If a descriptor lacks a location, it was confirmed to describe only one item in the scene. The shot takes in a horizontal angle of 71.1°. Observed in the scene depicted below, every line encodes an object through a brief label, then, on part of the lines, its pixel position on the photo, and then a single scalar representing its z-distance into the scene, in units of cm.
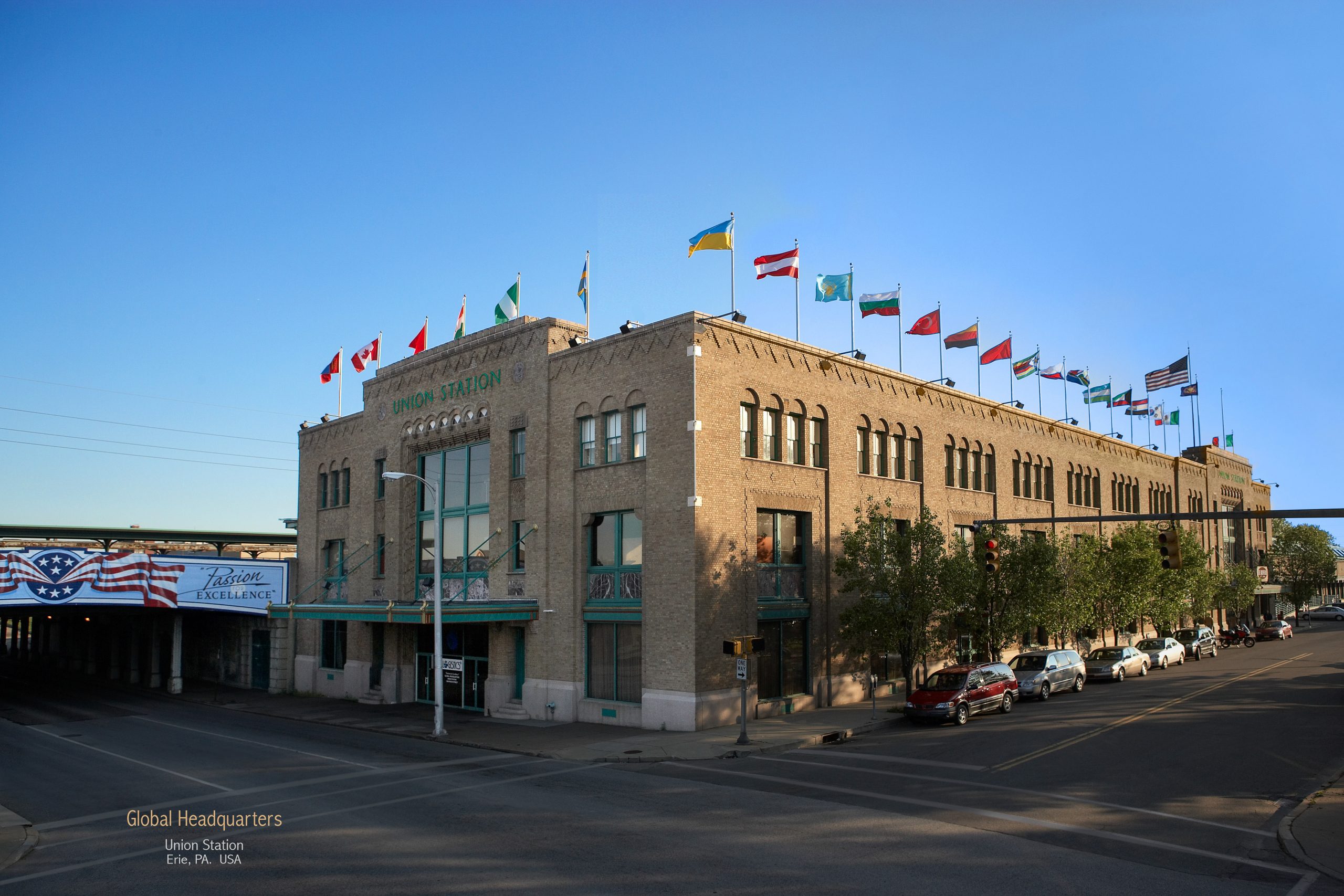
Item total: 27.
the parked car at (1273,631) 7400
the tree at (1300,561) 10806
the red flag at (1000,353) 4234
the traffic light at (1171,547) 2755
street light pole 2942
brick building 3070
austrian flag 3188
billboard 4178
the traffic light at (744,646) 2759
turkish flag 3725
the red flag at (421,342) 4116
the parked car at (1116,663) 4234
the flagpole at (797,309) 3319
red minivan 2983
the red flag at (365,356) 4272
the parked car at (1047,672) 3597
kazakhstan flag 3378
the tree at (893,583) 3284
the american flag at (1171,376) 4862
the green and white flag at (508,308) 3734
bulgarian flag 3578
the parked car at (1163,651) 4853
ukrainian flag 3061
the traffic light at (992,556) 3120
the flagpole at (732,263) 3083
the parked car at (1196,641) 5500
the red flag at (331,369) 4528
